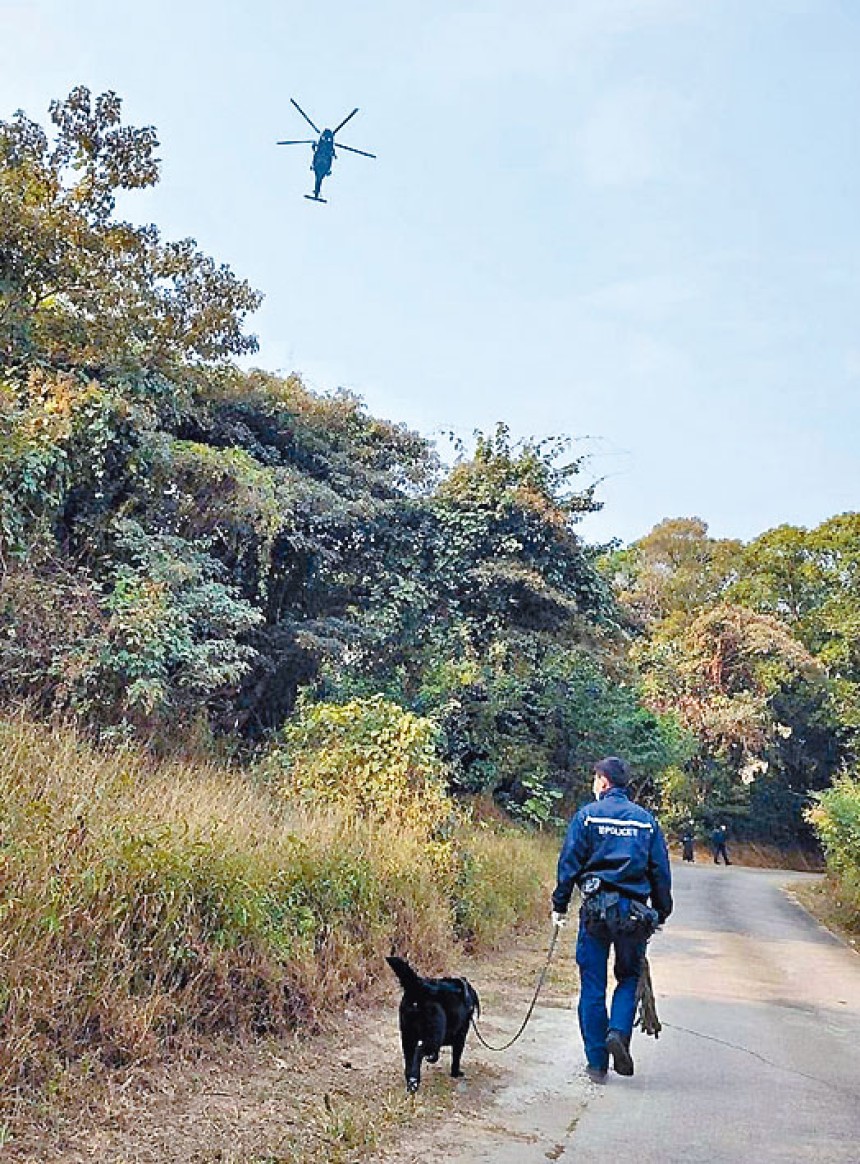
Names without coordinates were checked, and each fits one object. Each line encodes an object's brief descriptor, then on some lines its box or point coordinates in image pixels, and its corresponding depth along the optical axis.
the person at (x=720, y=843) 36.69
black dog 5.68
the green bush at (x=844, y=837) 16.81
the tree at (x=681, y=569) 43.06
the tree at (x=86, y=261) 10.81
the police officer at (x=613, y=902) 6.12
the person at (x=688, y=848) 37.00
